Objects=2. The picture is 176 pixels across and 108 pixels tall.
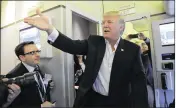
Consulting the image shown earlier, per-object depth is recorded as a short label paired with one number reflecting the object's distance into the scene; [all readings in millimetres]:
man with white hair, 1210
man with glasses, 1306
